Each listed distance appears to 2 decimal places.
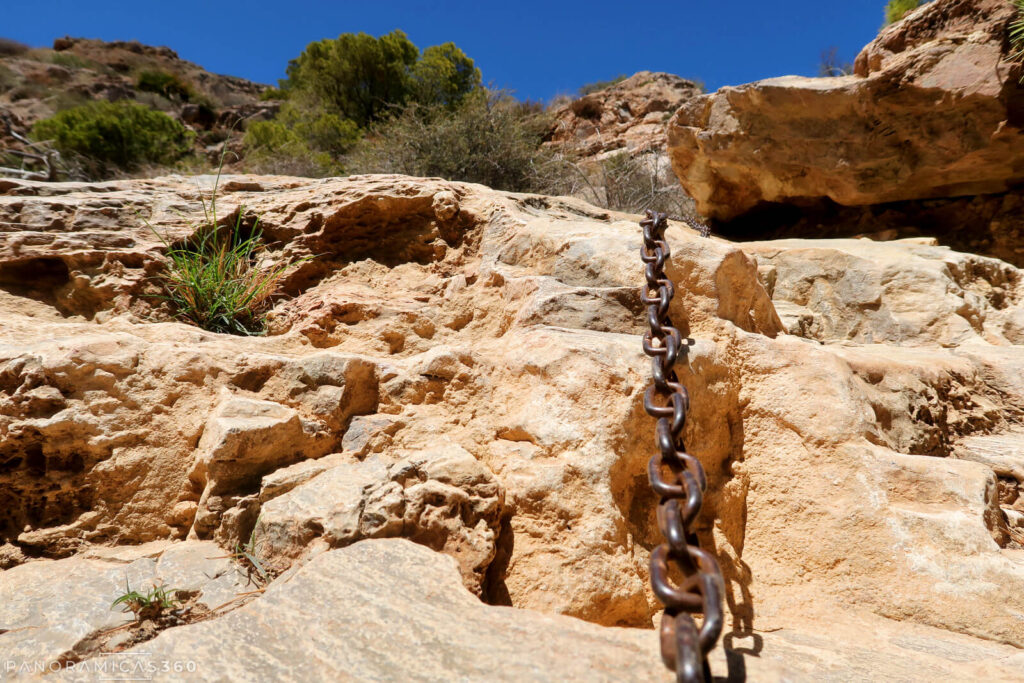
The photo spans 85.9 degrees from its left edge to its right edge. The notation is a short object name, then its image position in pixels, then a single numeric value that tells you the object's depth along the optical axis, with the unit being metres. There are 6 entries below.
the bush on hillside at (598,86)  20.05
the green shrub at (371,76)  11.81
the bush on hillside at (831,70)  14.88
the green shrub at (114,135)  9.52
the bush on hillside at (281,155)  8.37
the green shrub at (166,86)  17.84
